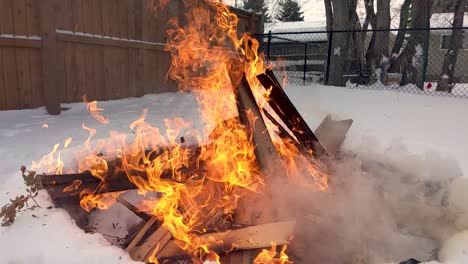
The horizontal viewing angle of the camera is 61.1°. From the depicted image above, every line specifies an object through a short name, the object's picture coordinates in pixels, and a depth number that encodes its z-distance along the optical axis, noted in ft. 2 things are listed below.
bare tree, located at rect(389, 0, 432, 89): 42.98
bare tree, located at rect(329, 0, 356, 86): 39.50
